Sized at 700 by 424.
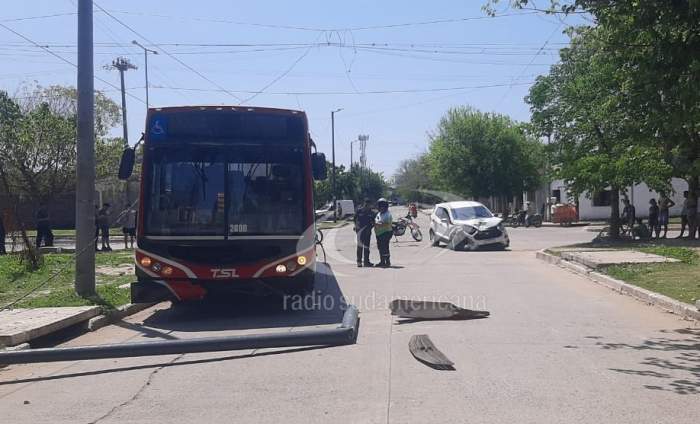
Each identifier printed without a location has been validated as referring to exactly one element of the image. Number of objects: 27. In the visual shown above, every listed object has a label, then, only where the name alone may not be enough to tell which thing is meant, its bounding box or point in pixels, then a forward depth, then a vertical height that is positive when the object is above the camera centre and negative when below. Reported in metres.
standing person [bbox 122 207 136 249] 24.19 -0.30
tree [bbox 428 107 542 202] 51.97 +4.06
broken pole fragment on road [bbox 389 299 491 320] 10.48 -1.44
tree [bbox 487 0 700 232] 8.41 +2.02
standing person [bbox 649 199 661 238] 26.84 -0.18
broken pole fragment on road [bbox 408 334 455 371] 7.38 -1.53
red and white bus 10.55 +0.18
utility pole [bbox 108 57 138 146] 46.78 +10.26
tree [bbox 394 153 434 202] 104.84 +6.13
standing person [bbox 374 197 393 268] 18.39 -0.26
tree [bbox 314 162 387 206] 71.25 +3.60
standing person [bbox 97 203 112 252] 24.22 -0.19
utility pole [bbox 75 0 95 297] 12.22 +0.91
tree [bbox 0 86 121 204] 35.75 +3.24
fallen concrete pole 7.87 -1.47
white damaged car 23.78 -0.43
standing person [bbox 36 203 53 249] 23.95 -0.25
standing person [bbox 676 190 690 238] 24.21 -0.11
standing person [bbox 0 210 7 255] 23.00 -0.65
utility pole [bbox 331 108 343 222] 66.28 +5.99
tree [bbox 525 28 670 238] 22.78 +2.70
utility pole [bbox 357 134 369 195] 107.12 +10.60
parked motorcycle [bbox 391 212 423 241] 30.31 -0.58
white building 46.66 +0.67
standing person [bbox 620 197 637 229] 26.84 -0.08
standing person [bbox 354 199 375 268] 18.55 -0.33
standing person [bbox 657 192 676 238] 26.67 +0.02
